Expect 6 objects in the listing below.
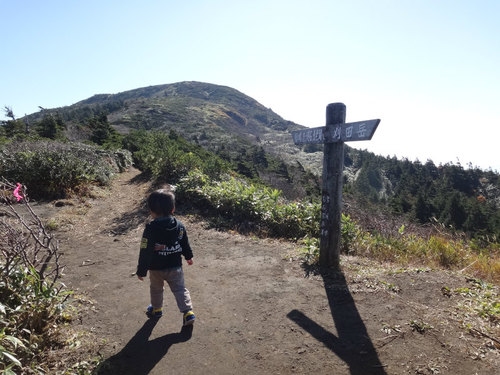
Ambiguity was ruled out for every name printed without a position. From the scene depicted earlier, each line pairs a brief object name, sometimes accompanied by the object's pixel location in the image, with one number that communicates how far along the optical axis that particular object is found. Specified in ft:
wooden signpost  12.32
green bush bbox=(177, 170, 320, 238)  19.07
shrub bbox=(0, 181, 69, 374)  7.19
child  8.96
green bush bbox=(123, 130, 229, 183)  29.73
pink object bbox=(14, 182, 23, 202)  7.38
